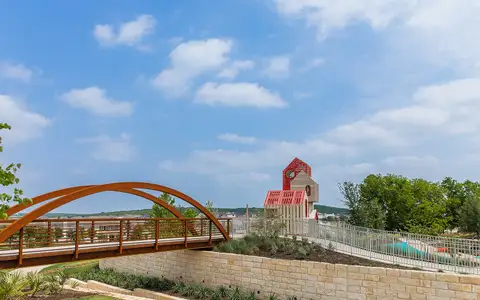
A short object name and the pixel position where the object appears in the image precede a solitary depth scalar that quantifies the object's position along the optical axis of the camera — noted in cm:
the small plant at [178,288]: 1717
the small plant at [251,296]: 1525
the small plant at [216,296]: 1559
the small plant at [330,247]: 1714
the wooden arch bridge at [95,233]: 1191
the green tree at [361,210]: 2600
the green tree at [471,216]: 3362
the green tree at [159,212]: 2584
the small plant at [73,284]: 1605
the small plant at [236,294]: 1527
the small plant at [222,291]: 1591
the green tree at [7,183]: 928
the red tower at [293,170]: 2770
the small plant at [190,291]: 1664
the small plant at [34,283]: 1362
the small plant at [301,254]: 1580
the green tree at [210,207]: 2684
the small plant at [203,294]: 1617
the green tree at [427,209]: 3228
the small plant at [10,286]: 1229
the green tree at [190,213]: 2656
